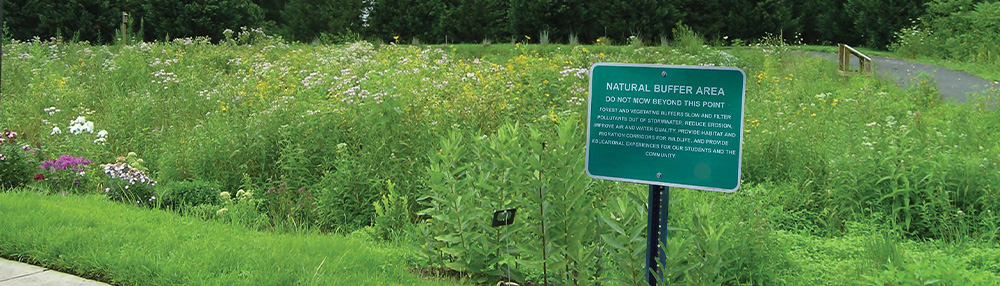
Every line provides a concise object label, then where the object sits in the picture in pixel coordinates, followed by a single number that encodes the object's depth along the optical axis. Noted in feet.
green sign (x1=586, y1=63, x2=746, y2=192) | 10.43
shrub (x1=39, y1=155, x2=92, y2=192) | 22.03
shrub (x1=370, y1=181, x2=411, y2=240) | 17.54
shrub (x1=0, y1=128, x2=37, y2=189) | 21.59
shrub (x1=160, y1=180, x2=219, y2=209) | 20.36
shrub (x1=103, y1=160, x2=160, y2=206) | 20.86
